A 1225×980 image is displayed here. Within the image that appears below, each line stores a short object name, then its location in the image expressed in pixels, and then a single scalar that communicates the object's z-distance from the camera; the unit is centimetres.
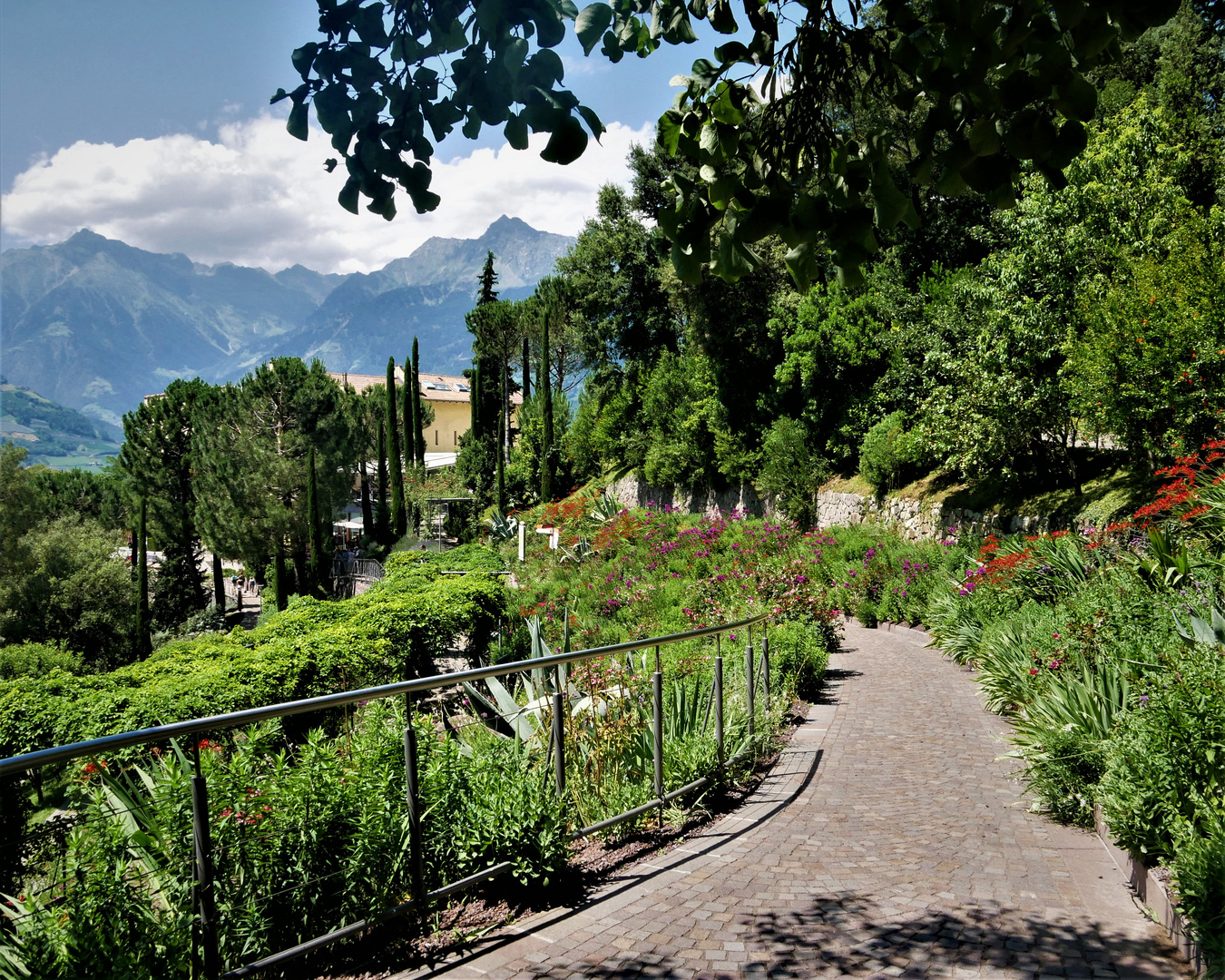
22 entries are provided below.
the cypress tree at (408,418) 5097
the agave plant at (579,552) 2039
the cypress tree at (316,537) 3550
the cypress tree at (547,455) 3728
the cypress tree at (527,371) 4670
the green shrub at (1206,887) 286
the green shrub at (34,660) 2278
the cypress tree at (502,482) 3991
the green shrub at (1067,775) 474
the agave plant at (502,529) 2898
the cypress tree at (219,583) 3716
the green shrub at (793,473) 2214
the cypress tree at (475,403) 4807
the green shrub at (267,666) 813
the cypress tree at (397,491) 4356
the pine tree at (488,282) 6144
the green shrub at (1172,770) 360
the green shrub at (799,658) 812
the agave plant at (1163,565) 735
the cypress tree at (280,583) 3200
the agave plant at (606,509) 2339
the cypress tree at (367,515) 4747
